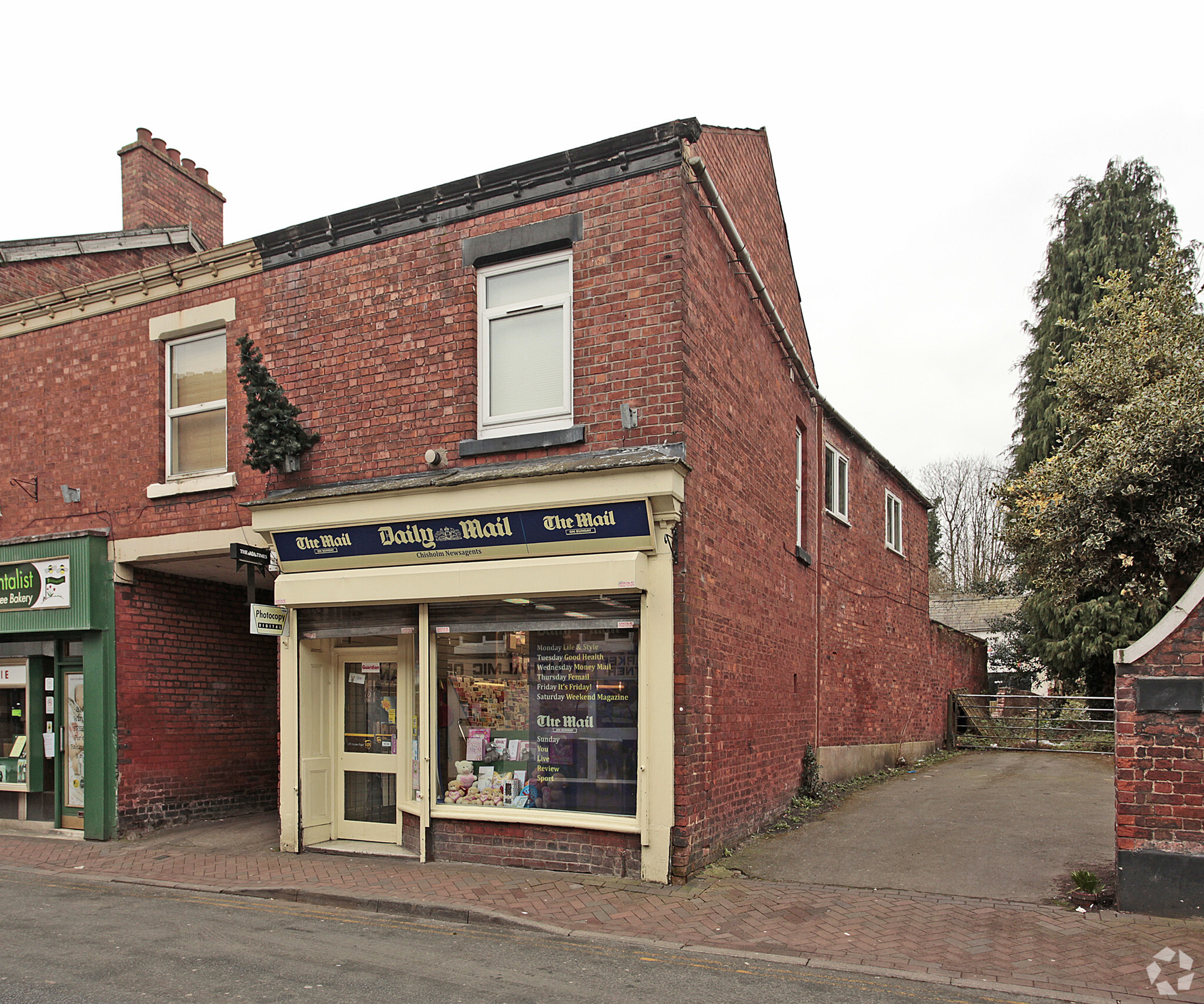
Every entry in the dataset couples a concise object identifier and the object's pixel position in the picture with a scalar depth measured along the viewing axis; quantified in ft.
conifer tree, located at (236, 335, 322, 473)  31.89
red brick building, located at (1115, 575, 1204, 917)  22.16
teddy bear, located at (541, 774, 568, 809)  28.25
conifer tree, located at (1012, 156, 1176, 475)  86.89
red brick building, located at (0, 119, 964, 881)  27.40
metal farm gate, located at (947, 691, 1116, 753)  66.08
